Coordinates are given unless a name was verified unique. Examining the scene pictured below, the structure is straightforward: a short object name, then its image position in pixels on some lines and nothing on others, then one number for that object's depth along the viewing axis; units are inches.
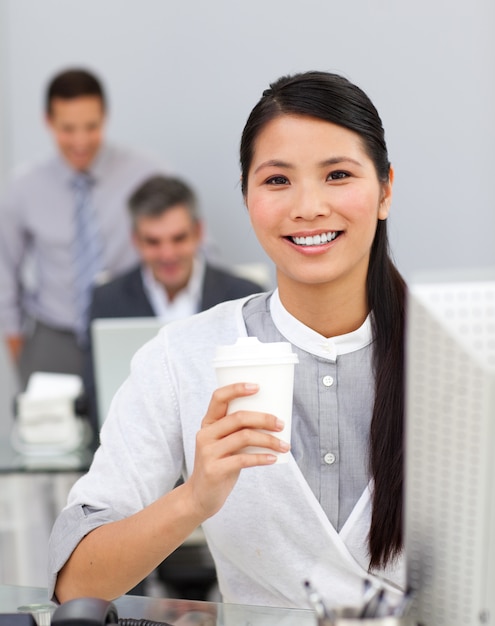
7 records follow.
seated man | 133.7
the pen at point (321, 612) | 35.3
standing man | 166.1
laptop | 99.0
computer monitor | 35.9
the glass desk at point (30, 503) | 103.0
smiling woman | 51.2
